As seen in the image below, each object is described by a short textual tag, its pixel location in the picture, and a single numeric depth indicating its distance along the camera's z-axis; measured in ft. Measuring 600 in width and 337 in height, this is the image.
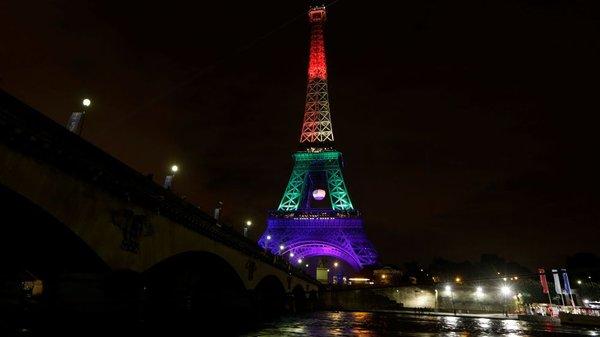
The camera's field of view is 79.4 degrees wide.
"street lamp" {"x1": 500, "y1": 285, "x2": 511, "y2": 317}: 189.04
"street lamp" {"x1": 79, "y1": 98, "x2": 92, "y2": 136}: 44.57
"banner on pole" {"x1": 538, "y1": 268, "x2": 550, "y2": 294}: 147.74
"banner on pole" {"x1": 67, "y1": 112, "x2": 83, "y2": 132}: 43.50
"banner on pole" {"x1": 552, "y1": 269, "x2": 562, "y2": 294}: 139.25
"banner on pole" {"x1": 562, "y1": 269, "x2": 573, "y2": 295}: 133.39
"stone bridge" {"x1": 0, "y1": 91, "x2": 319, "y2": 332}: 28.60
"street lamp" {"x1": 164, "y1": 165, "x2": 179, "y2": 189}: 68.03
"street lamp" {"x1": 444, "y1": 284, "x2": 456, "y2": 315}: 224.31
